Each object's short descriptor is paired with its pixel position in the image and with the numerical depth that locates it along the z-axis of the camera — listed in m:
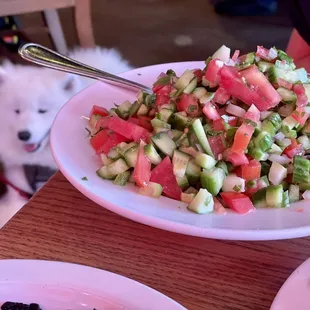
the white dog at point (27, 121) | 1.43
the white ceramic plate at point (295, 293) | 0.52
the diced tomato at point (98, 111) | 0.85
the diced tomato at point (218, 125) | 0.73
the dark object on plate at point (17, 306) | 0.55
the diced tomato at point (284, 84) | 0.78
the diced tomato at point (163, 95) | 0.81
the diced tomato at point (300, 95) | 0.75
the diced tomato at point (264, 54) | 0.83
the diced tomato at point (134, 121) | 0.80
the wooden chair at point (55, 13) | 1.87
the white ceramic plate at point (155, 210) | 0.60
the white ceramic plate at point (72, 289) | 0.54
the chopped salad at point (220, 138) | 0.68
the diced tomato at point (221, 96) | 0.76
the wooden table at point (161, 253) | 0.61
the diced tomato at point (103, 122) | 0.80
